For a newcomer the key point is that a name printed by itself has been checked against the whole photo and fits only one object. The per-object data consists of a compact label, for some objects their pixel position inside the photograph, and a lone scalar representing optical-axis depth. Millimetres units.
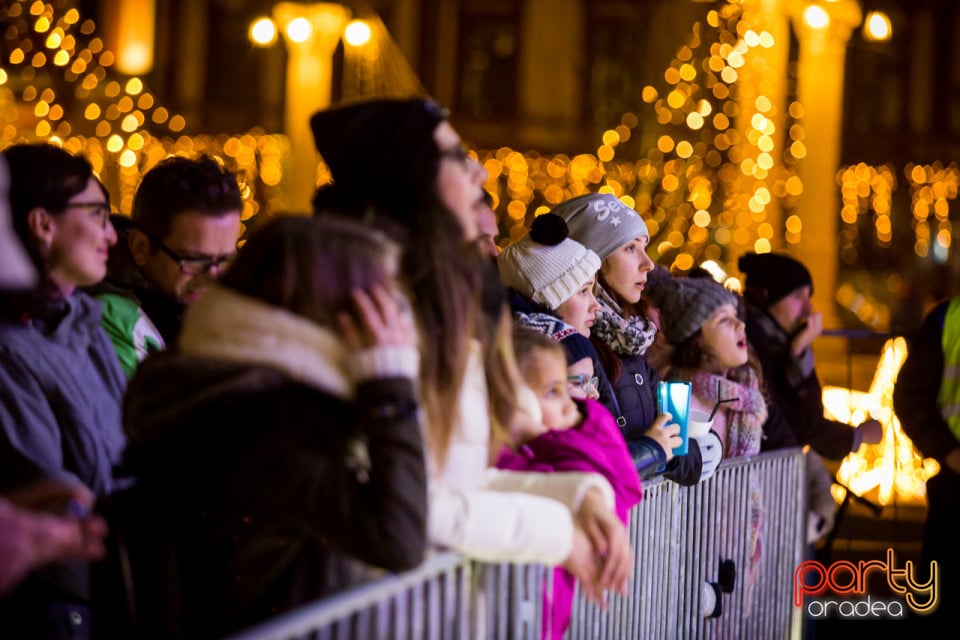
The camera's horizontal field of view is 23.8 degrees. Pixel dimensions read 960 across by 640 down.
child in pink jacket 4990
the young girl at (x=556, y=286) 6571
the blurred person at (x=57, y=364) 4757
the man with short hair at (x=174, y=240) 6581
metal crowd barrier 3879
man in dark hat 10233
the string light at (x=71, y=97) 14884
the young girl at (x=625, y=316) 7006
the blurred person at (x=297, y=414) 3642
